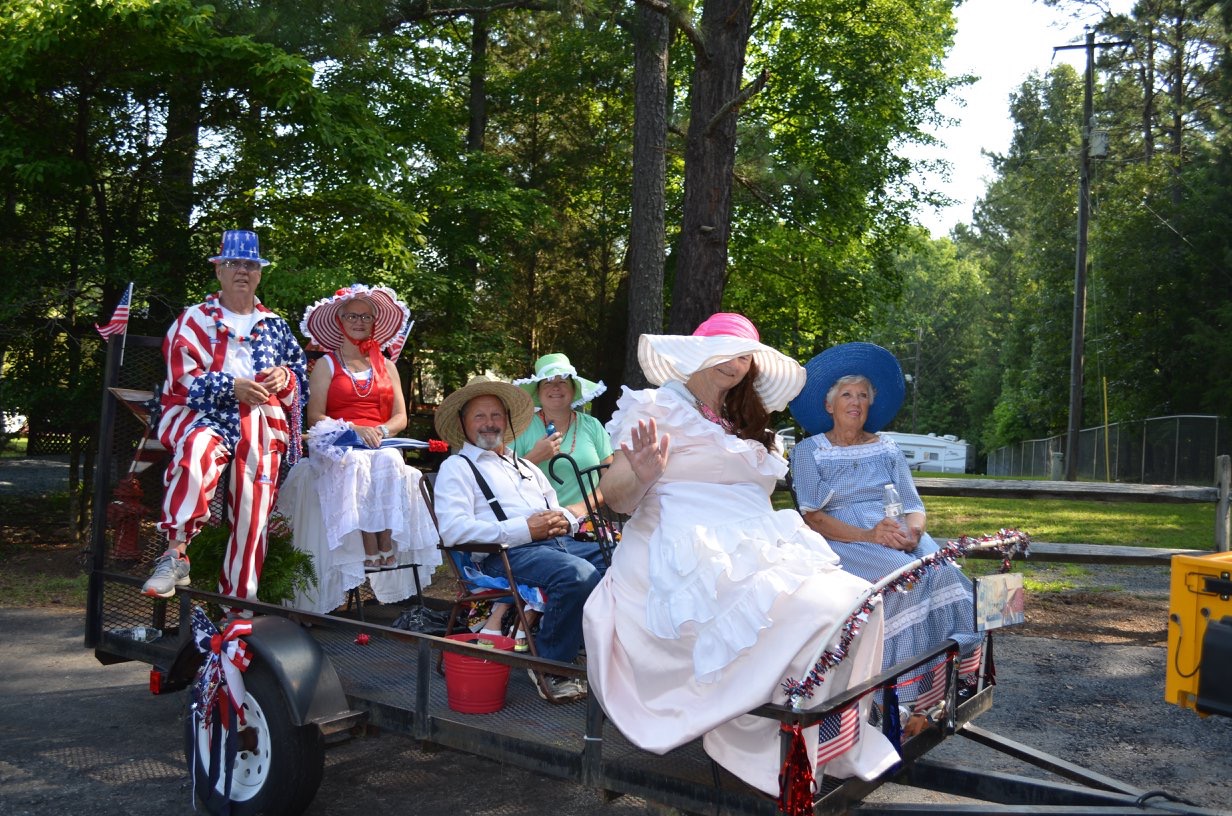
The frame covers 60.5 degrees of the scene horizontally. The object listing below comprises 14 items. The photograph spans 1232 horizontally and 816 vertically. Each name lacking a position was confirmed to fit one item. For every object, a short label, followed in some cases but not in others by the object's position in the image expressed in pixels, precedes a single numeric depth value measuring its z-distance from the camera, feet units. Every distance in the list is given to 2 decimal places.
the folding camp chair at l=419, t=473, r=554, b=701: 14.43
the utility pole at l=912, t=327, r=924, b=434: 227.81
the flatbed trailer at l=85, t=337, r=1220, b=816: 9.75
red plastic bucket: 12.31
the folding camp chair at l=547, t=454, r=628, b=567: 15.70
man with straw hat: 14.21
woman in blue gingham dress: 14.66
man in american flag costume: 15.33
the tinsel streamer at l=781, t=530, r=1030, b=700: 9.12
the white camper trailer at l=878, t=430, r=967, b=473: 161.27
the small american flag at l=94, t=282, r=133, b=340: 16.39
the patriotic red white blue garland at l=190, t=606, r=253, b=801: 12.77
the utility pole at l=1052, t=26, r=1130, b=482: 76.95
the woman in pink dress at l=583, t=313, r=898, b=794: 9.66
